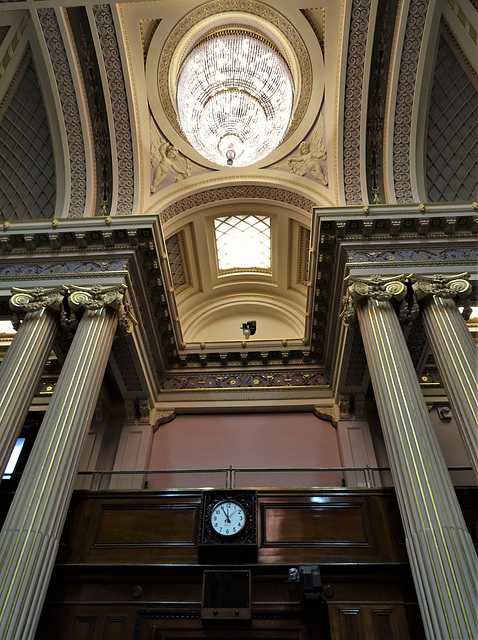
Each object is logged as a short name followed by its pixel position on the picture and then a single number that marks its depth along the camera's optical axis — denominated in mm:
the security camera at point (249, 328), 10016
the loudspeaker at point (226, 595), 5062
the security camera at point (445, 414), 8383
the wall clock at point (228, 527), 5504
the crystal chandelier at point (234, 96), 8852
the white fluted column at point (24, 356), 5609
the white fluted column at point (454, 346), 5367
